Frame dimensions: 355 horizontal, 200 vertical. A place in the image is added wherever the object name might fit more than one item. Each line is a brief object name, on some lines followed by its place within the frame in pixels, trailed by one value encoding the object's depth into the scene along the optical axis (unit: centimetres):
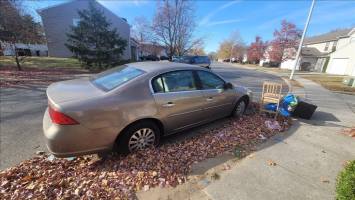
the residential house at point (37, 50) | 2726
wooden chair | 503
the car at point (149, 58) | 3294
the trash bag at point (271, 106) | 516
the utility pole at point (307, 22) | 1245
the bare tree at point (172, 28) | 2170
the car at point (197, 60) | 1719
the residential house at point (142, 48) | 3655
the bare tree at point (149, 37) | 2278
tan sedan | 255
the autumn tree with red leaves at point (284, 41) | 3441
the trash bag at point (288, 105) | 508
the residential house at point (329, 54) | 2644
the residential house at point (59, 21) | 2531
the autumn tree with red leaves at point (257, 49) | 4784
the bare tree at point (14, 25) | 1255
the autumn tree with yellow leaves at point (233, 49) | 7579
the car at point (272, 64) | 4561
